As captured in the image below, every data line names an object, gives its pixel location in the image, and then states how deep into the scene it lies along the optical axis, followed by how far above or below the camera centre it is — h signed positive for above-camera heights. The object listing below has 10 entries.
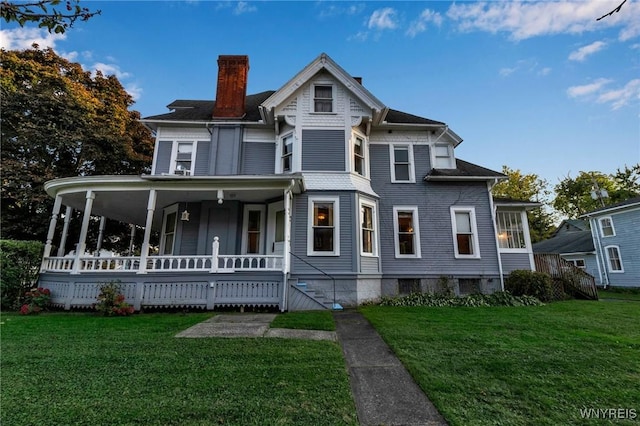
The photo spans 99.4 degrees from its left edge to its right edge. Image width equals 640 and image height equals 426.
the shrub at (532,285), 10.25 -0.56
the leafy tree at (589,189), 28.94 +9.23
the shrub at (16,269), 7.95 +0.00
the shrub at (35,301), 7.67 -0.91
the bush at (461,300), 9.62 -1.08
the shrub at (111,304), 7.46 -0.94
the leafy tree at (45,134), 13.05 +6.89
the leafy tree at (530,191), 31.89 +9.29
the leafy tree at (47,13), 2.44 +2.36
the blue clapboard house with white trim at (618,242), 16.48 +1.79
